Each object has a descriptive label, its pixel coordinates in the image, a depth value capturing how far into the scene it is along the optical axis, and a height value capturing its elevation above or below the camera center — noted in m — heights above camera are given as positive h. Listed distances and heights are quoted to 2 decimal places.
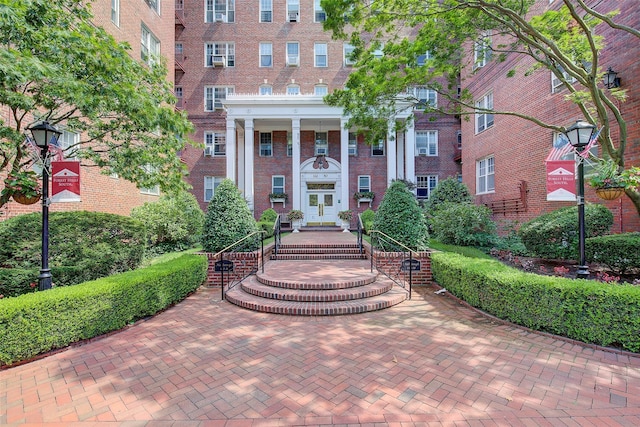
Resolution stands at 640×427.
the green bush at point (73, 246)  6.15 -0.65
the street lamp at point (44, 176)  4.93 +0.71
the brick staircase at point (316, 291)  5.82 -1.62
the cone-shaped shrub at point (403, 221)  8.45 -0.16
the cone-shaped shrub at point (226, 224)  8.52 -0.21
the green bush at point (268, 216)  16.55 +0.02
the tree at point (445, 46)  6.26 +4.20
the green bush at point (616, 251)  6.30 -0.81
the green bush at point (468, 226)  10.38 -0.39
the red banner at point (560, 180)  5.39 +0.63
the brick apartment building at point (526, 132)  8.15 +3.35
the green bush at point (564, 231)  8.04 -0.46
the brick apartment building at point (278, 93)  19.52 +7.78
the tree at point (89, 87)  4.03 +2.01
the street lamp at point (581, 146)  5.46 +1.26
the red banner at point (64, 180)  5.11 +0.64
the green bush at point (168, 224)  11.72 -0.30
